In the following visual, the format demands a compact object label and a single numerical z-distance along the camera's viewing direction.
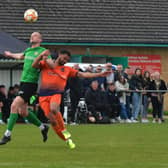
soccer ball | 25.81
